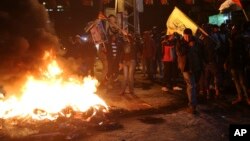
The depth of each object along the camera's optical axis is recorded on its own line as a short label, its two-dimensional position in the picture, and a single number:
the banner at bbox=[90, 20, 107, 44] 16.05
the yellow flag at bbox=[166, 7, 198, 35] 11.55
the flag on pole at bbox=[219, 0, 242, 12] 17.00
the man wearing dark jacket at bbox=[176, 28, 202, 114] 9.84
